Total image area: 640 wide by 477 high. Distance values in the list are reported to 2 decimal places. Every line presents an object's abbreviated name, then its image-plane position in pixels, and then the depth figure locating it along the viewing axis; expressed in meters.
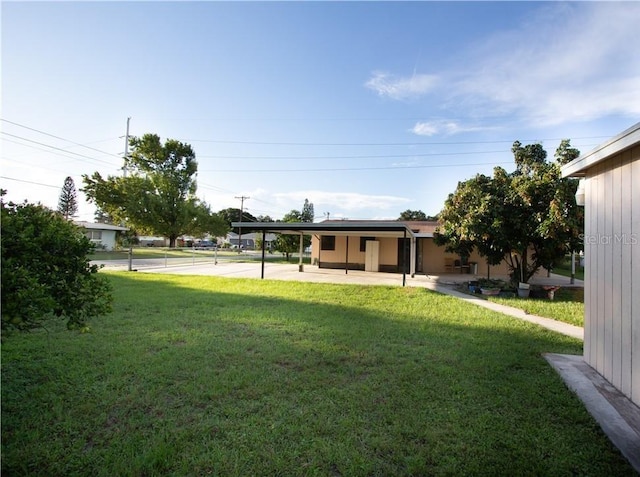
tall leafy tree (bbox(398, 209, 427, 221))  55.97
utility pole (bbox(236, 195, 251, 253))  45.54
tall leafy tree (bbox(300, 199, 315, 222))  64.51
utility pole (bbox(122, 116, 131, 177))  33.16
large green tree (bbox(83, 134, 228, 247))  29.05
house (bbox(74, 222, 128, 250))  33.06
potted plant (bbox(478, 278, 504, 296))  10.62
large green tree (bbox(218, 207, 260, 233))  66.46
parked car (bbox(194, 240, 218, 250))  53.52
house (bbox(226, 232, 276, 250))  67.20
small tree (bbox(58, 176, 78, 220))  62.33
